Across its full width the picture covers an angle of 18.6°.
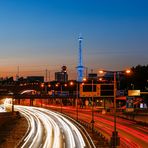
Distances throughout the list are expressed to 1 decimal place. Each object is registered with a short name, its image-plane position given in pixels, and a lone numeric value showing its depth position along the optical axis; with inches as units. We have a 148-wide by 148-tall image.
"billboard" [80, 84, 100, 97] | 3503.9
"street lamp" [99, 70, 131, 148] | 1967.3
